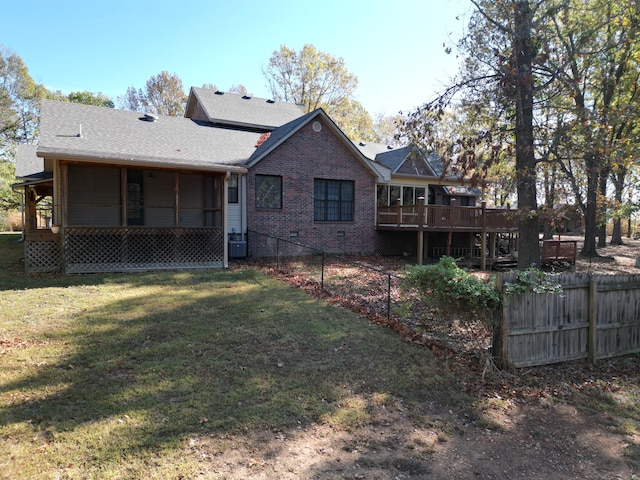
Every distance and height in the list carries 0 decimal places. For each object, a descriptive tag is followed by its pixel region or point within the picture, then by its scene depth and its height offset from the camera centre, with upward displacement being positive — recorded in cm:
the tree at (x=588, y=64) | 812 +414
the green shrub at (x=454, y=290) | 523 -90
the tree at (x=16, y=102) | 3250 +1053
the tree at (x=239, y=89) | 4153 +1433
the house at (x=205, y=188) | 1129 +142
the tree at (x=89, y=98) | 4075 +1334
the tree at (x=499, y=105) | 884 +296
